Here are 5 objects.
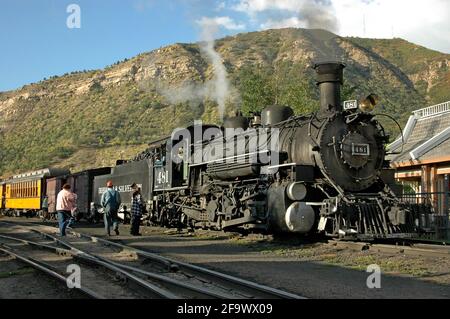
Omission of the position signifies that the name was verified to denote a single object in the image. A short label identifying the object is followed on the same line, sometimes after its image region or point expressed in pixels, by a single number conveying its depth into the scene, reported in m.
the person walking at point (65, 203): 14.17
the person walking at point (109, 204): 15.68
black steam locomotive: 11.29
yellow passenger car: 33.94
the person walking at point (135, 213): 16.11
